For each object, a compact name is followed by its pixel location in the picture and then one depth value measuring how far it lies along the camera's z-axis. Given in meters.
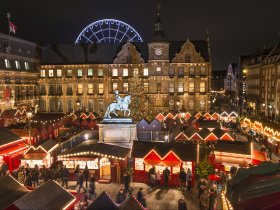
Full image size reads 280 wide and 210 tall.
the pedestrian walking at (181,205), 13.62
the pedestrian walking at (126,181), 18.91
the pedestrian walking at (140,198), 15.00
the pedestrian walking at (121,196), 15.24
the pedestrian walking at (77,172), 19.95
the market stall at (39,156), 22.12
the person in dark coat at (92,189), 18.06
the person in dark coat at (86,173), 20.20
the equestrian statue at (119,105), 27.64
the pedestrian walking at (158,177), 20.42
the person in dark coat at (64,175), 19.55
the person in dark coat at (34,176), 19.50
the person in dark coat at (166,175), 20.05
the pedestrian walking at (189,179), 19.78
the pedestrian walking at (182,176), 19.66
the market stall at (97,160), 21.19
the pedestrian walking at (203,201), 15.97
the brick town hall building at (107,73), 53.97
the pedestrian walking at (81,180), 19.36
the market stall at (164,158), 20.70
